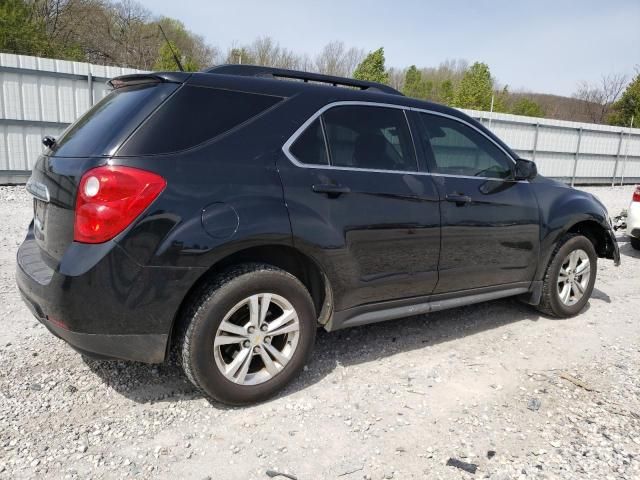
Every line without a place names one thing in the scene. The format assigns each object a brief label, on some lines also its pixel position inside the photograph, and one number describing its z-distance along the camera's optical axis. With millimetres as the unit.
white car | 6887
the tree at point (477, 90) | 25812
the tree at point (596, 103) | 38844
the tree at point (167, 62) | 18391
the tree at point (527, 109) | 30156
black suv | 2393
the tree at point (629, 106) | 26109
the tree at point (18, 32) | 16406
